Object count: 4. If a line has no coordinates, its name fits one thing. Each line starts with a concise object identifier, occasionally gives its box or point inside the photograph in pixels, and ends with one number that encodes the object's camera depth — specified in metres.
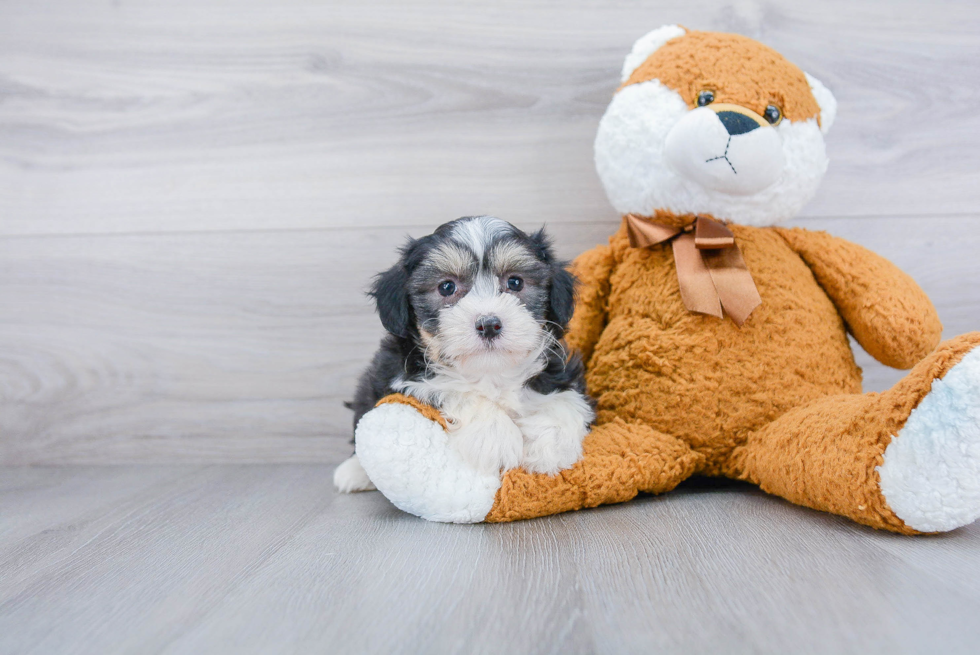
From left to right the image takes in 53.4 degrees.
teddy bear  0.63
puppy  0.62
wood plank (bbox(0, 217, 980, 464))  0.84
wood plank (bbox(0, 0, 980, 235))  0.81
